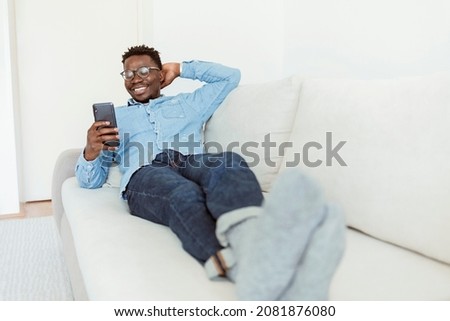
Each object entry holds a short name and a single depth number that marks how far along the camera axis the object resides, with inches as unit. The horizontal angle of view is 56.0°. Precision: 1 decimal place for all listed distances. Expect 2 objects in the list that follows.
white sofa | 31.3
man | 24.1
